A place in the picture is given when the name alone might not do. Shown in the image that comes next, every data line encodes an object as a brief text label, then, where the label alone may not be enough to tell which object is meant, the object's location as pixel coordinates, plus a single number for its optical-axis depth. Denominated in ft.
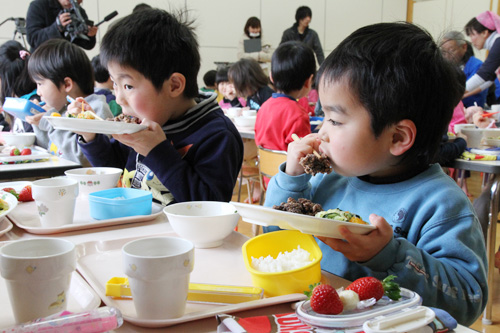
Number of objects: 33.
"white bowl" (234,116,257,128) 11.80
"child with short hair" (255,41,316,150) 9.36
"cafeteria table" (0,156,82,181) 6.27
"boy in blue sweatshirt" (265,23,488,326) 3.04
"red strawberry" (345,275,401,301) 2.13
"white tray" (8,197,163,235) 3.59
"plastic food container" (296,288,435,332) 1.87
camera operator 12.97
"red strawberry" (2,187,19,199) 4.61
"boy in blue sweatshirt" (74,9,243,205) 4.71
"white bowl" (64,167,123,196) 4.60
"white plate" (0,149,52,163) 6.77
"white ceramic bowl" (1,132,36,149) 8.38
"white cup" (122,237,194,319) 2.06
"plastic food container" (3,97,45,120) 8.57
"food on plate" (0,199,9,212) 3.90
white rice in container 2.61
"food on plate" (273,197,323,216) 2.88
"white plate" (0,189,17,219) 3.70
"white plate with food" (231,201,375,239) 2.49
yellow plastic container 2.44
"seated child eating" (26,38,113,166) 8.52
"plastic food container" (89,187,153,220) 3.89
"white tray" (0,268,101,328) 2.22
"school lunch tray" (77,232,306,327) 2.24
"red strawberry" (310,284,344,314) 2.01
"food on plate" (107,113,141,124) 5.17
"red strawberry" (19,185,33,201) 4.55
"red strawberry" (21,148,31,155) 7.09
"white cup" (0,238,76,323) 2.02
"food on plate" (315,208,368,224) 2.78
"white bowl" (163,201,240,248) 3.11
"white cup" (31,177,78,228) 3.60
